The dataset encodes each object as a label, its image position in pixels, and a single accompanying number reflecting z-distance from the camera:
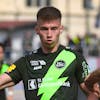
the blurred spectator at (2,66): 18.03
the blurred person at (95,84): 7.22
